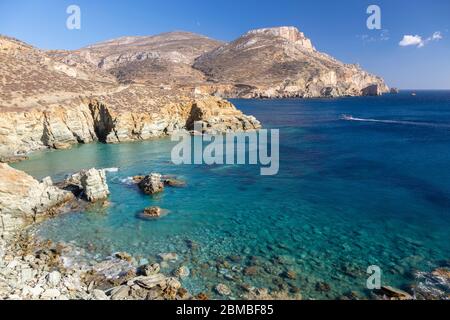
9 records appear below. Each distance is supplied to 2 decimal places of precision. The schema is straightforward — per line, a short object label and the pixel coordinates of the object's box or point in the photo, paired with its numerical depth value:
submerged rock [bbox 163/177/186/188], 31.31
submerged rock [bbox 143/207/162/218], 24.55
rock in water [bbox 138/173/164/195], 29.12
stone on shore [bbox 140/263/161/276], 16.80
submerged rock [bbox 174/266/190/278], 16.99
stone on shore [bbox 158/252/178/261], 18.58
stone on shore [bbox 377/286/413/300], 15.15
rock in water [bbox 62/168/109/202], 27.08
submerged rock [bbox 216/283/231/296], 15.55
